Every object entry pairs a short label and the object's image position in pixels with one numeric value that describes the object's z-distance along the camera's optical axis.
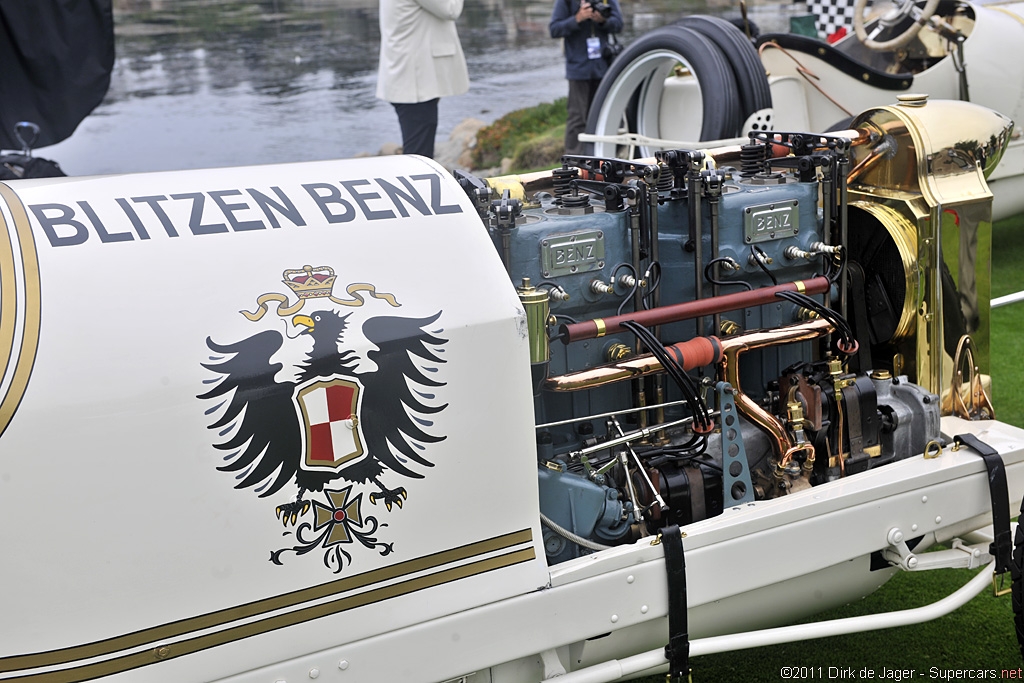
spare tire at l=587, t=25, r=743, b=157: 4.87
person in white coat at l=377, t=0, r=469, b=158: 6.10
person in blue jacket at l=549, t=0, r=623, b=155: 7.21
